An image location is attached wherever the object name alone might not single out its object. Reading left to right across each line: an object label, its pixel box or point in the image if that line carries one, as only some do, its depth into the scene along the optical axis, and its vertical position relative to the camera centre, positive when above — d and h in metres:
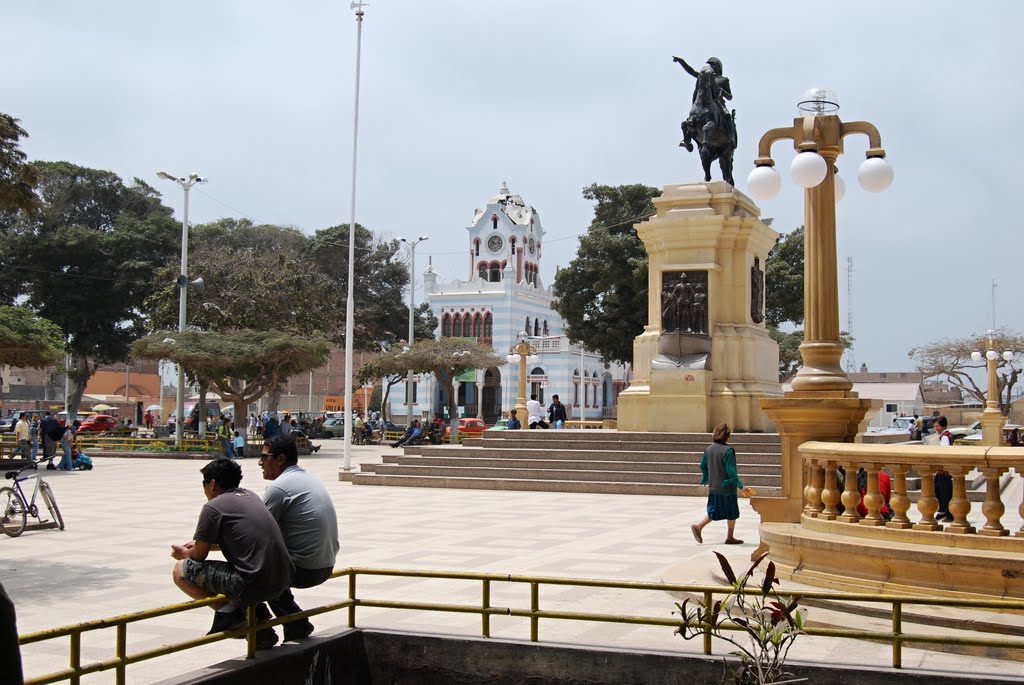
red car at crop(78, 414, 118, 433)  54.19 -0.02
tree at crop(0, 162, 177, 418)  55.75 +7.42
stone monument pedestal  24.59 +2.37
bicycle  14.34 -1.16
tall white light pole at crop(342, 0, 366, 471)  26.35 +2.75
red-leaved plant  5.13 -0.98
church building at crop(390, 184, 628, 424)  71.19 +7.09
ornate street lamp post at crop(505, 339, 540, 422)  35.39 +1.82
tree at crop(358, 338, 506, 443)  47.25 +2.91
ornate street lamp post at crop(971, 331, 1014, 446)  30.64 +0.49
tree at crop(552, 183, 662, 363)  47.16 +6.41
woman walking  12.98 -0.67
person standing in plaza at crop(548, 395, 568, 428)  35.22 +0.40
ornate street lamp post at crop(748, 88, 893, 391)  10.16 +2.02
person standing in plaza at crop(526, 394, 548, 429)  35.03 +0.33
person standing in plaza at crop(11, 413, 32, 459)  30.33 -0.39
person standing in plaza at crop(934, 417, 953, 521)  14.18 -0.81
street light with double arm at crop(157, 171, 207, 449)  37.25 +4.84
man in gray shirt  6.64 -0.65
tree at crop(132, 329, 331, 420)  36.44 +2.35
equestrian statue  26.39 +7.45
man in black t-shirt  5.96 -0.72
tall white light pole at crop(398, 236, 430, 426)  51.59 +4.61
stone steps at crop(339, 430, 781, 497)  21.62 -0.80
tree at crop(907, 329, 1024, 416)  69.00 +4.51
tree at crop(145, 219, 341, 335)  46.44 +5.56
